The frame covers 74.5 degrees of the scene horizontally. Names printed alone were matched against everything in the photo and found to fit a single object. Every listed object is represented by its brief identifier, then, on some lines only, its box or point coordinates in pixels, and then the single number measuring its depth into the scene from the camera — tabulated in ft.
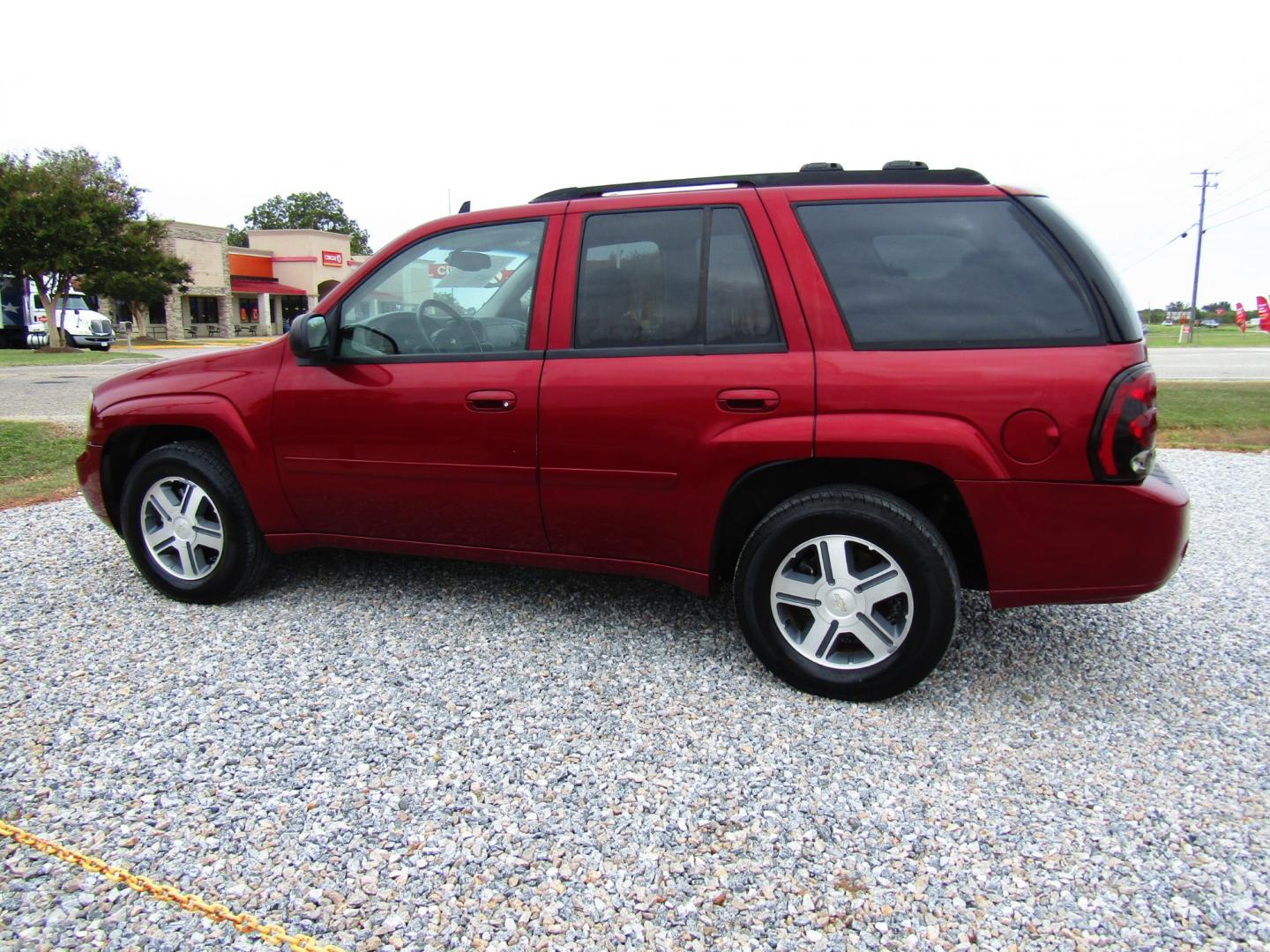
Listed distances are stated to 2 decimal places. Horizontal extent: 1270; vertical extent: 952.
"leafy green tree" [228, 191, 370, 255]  268.21
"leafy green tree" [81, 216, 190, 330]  96.37
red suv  8.74
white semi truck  99.30
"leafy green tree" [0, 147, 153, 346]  88.69
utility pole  185.70
